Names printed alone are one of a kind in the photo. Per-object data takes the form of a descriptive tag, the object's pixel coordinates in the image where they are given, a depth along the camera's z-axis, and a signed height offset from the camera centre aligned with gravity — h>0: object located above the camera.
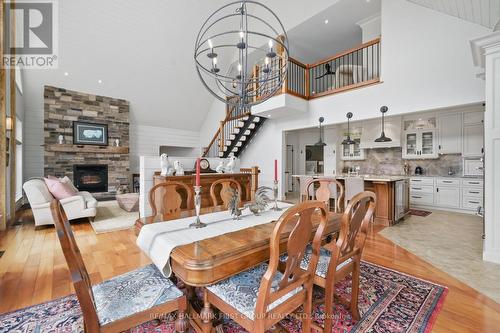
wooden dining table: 1.07 -0.48
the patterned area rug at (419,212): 4.97 -1.12
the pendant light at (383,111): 4.34 +1.06
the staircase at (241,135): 6.57 +0.94
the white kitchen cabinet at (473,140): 4.95 +0.57
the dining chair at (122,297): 0.92 -0.71
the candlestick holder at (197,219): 1.59 -0.40
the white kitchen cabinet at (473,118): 4.91 +1.06
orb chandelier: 6.54 +4.00
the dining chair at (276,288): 1.00 -0.71
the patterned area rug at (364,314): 1.54 -1.14
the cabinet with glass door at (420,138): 5.67 +0.70
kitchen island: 4.11 -0.63
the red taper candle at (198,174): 1.54 -0.06
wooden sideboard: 3.74 -0.28
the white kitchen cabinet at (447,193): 4.90 -0.68
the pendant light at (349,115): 4.80 +1.08
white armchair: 3.58 -0.66
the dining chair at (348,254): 1.36 -0.62
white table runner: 1.26 -0.45
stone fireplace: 5.96 +0.60
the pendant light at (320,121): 5.31 +1.06
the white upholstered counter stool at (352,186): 4.01 -0.39
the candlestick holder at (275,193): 2.17 -0.28
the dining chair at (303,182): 4.55 -0.36
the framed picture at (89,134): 6.31 +0.94
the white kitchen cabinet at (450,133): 5.27 +0.77
